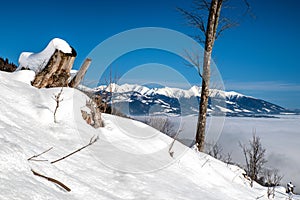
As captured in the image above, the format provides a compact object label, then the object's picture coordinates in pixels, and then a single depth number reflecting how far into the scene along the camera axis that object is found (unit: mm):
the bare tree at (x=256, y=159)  22800
